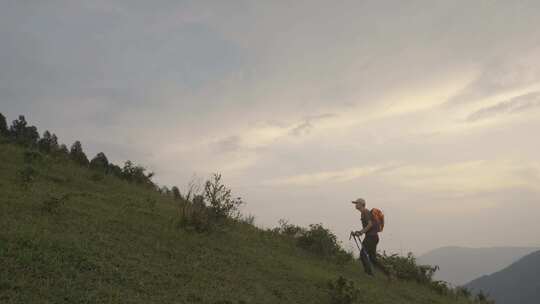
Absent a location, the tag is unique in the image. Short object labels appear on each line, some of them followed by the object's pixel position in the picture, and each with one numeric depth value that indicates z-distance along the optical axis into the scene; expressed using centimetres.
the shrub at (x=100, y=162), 1842
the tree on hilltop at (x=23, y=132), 1880
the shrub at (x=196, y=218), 1262
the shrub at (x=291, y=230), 1656
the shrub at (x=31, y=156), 1603
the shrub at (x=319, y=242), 1575
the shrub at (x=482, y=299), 1921
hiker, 1371
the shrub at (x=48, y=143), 1858
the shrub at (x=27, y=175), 1304
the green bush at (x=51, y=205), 1081
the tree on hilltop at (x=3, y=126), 1951
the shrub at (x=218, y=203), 1326
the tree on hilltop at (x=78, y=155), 1853
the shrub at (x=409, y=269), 1698
